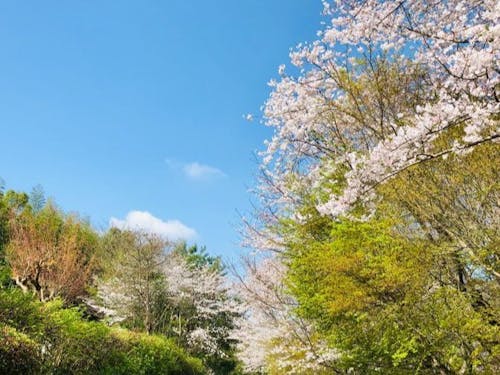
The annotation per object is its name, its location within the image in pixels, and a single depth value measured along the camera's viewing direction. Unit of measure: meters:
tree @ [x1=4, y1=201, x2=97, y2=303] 14.00
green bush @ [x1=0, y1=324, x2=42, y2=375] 5.94
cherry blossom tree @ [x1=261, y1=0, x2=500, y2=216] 3.68
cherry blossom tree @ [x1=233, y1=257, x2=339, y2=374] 8.38
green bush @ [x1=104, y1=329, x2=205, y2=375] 11.33
